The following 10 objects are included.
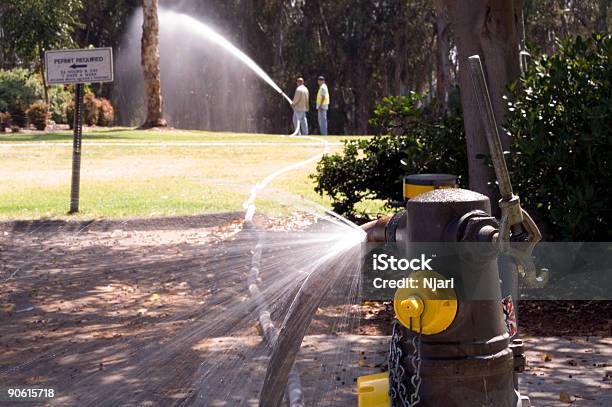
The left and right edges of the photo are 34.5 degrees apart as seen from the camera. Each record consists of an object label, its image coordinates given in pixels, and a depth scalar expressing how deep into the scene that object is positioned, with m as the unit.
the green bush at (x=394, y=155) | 8.16
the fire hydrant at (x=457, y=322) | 2.55
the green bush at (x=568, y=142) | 6.22
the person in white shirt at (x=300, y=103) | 28.61
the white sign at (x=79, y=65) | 12.20
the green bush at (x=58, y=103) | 31.86
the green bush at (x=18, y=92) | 29.31
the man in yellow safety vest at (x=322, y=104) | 28.52
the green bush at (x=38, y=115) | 29.33
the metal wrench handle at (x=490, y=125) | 2.40
